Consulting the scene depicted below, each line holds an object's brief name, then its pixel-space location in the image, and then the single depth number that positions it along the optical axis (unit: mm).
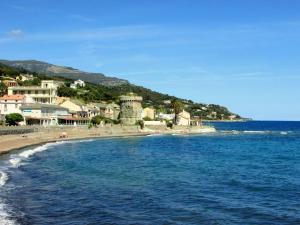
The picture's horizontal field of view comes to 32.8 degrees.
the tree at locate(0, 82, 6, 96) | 131375
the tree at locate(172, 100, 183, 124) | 159425
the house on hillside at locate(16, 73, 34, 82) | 176175
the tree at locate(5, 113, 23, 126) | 97500
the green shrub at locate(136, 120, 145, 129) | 130212
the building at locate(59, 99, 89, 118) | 124438
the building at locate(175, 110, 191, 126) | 164000
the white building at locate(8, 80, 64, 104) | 126062
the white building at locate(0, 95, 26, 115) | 105250
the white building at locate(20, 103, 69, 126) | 106719
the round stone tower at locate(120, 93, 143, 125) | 130375
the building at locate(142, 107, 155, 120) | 157512
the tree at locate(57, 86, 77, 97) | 149750
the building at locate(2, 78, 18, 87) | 145950
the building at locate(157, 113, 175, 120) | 168125
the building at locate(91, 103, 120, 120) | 142625
